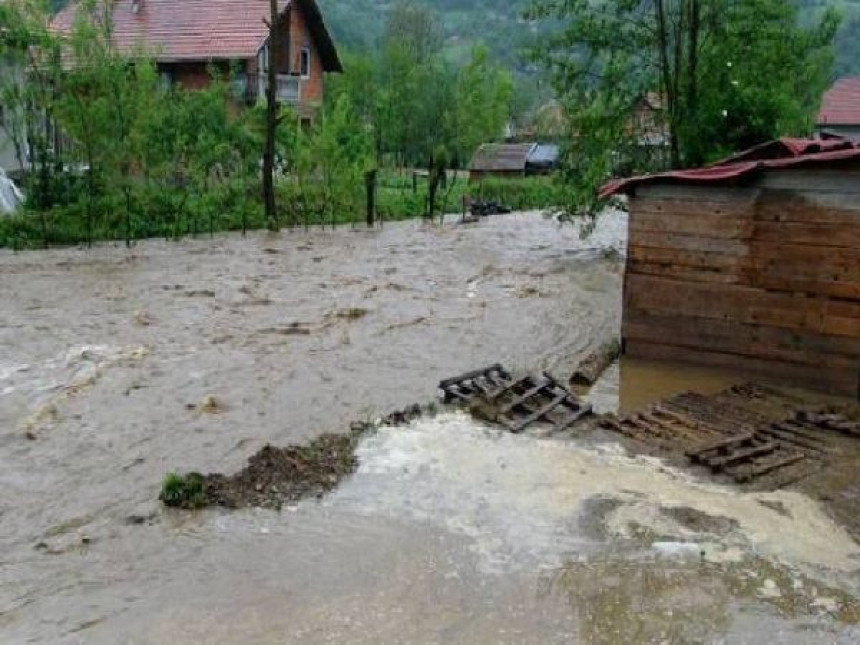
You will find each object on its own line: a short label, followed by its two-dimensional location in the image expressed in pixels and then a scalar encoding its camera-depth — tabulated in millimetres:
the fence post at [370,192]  23422
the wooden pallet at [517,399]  7793
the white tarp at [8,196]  19969
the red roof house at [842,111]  45281
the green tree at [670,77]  15891
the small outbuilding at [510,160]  43250
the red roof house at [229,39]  29953
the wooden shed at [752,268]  8500
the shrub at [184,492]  6117
